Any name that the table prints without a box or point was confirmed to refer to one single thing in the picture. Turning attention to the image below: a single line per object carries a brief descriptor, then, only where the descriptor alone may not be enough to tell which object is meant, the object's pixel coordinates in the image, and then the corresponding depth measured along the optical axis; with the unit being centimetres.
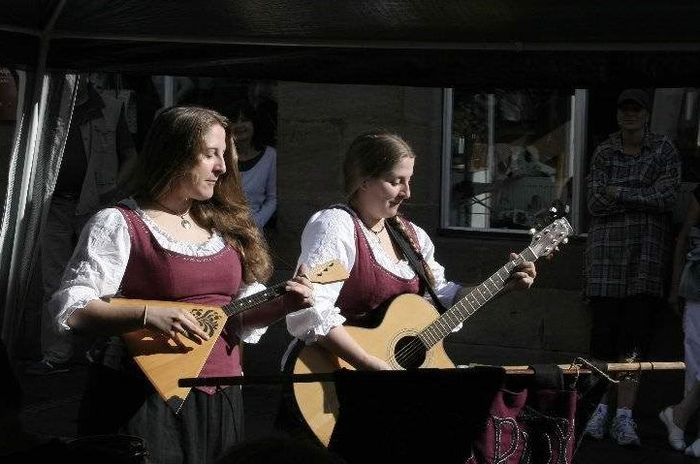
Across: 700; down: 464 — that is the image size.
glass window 1147
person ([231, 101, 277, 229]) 1208
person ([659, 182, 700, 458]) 985
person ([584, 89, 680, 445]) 1015
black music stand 484
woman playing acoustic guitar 670
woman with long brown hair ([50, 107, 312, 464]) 575
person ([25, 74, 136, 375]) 1209
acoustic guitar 671
